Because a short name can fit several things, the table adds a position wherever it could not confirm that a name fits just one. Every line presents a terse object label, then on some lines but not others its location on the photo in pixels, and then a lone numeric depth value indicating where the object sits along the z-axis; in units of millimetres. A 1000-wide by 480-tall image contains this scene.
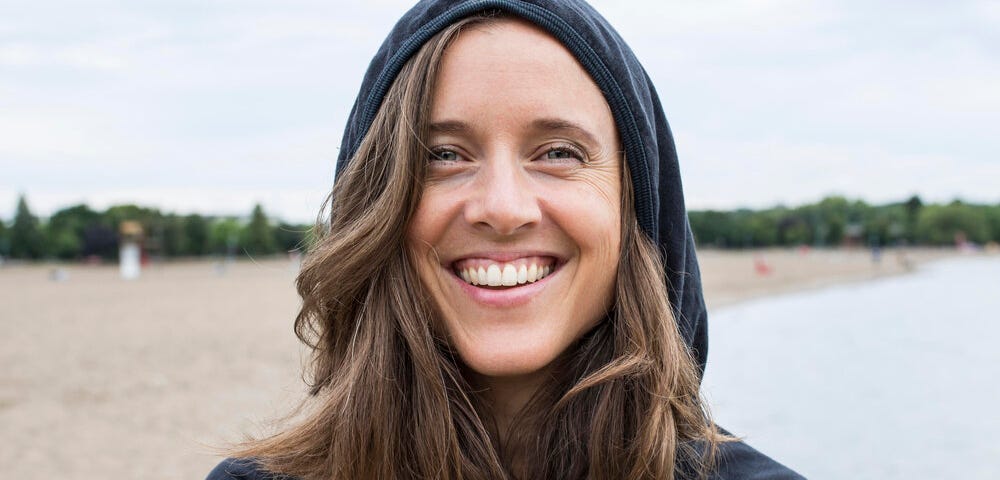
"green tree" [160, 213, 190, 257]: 84200
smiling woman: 1707
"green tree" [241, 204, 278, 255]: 85500
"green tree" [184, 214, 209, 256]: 86438
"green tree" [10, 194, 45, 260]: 79312
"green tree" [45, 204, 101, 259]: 79062
